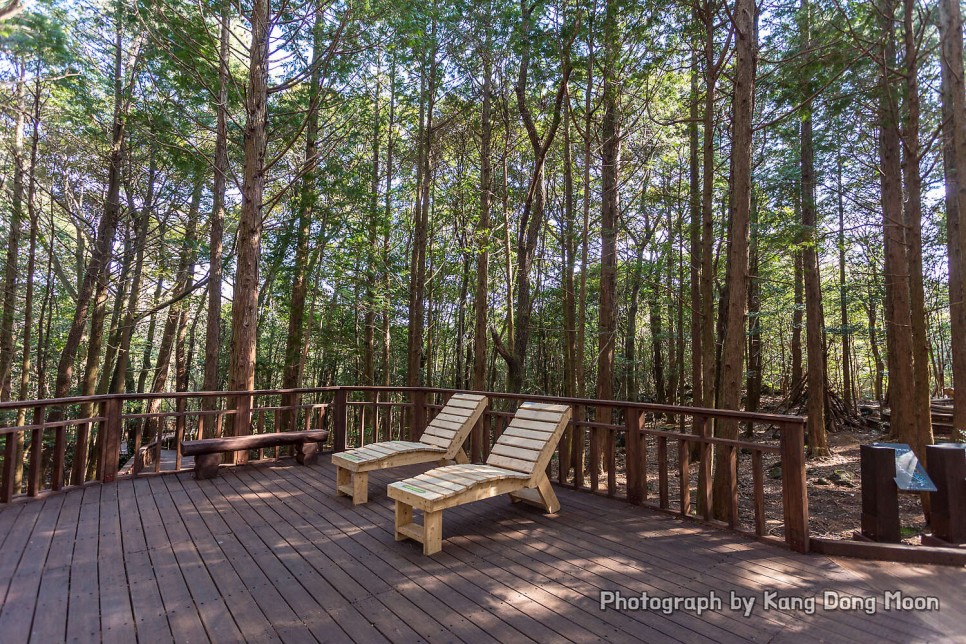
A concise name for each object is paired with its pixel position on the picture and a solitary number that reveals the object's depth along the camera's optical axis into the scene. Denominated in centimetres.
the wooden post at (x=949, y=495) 289
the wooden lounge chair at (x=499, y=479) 296
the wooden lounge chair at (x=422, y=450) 400
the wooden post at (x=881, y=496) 288
